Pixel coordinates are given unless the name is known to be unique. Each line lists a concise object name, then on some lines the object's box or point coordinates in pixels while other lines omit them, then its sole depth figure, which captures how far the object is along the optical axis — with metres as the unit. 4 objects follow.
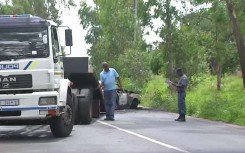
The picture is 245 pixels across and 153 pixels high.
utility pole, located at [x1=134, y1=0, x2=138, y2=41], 32.31
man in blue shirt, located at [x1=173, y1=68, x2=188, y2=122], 16.78
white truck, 11.26
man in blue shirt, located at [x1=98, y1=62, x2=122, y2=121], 16.52
